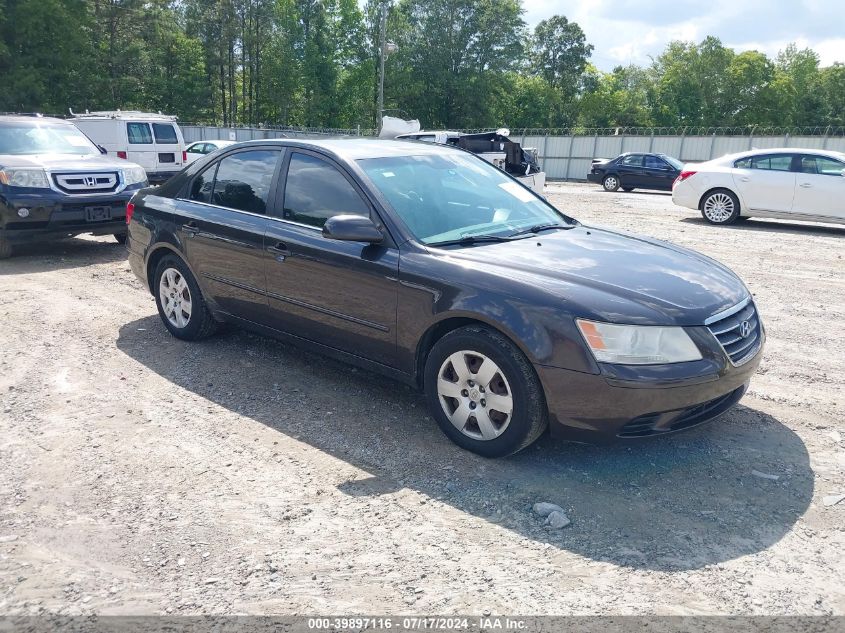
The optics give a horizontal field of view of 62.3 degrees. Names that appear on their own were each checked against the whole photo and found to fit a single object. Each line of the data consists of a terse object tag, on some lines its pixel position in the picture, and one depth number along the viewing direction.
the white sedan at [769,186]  12.51
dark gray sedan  3.44
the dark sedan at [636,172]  24.58
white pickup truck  13.95
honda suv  8.62
